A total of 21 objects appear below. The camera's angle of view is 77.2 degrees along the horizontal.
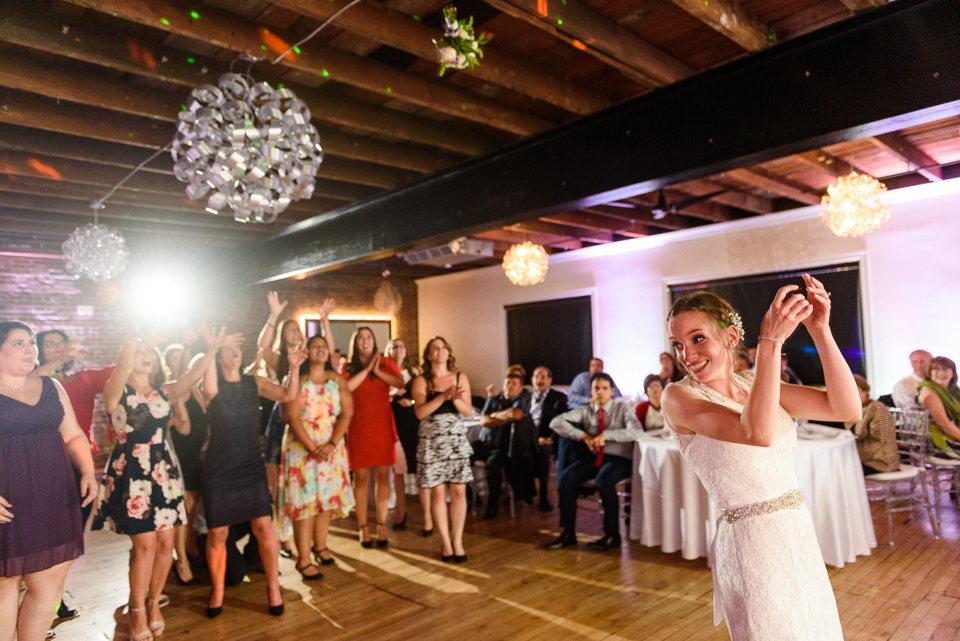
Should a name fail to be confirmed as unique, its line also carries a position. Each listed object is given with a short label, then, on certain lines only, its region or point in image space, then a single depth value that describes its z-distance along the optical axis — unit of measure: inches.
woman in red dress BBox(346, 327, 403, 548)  195.5
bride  61.4
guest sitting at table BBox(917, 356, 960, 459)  205.3
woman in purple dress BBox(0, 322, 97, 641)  105.4
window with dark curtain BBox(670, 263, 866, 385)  274.1
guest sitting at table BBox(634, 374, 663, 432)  202.2
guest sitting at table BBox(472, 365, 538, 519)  230.8
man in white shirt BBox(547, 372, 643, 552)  191.2
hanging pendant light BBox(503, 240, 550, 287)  282.7
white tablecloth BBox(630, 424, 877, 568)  162.6
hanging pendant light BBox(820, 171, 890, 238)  203.0
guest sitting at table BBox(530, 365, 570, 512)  237.1
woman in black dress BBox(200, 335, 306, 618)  140.8
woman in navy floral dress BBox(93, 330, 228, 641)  131.0
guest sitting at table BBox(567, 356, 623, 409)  304.0
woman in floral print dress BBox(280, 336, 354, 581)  167.6
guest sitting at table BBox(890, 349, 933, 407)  238.4
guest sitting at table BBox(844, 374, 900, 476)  192.9
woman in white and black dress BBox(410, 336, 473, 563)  179.0
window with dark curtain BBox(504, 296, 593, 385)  378.6
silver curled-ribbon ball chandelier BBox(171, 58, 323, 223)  91.3
